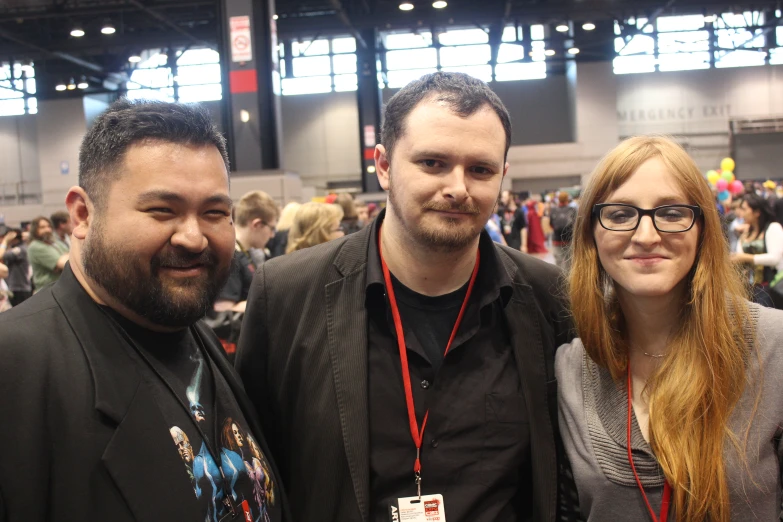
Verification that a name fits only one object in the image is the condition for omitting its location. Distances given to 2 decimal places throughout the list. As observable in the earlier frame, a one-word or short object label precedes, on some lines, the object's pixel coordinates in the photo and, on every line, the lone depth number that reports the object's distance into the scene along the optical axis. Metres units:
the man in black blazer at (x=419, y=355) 1.81
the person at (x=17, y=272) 8.64
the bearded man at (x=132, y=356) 1.15
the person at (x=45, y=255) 6.46
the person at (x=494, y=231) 7.14
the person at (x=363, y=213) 11.13
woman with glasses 1.59
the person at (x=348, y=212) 7.08
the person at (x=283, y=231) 5.74
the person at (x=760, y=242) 5.95
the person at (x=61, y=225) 7.01
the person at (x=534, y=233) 14.95
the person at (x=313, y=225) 4.38
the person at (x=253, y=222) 4.33
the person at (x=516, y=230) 14.38
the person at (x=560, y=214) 10.41
